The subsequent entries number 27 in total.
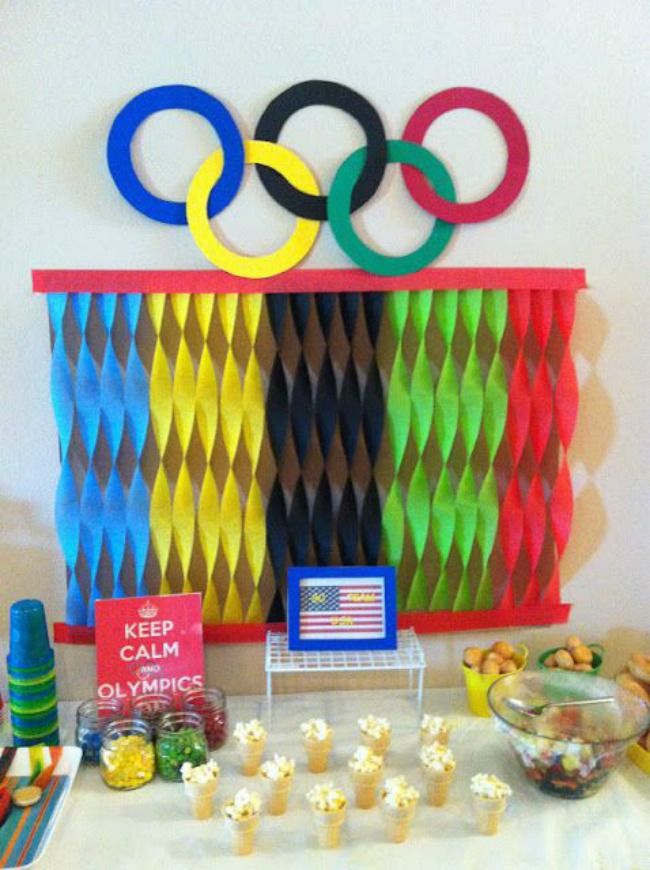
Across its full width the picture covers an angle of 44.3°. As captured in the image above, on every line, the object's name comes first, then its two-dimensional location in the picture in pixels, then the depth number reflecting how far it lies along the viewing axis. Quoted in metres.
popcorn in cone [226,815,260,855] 1.05
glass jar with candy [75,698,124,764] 1.26
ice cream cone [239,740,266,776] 1.22
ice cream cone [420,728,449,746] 1.25
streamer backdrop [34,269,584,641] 1.35
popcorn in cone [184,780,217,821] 1.12
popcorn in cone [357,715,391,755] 1.24
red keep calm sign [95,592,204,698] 1.35
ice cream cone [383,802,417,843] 1.08
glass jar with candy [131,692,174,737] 1.32
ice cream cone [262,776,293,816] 1.12
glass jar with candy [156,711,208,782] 1.21
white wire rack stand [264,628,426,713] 1.32
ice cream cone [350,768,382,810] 1.14
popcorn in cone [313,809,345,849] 1.07
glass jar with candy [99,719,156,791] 1.20
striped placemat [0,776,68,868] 1.06
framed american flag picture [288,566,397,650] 1.37
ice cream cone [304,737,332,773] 1.21
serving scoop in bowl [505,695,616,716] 1.25
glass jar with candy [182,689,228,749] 1.29
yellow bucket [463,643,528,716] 1.36
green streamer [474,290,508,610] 1.37
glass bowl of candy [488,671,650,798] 1.15
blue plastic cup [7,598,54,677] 1.25
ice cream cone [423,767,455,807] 1.14
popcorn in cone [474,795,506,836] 1.09
